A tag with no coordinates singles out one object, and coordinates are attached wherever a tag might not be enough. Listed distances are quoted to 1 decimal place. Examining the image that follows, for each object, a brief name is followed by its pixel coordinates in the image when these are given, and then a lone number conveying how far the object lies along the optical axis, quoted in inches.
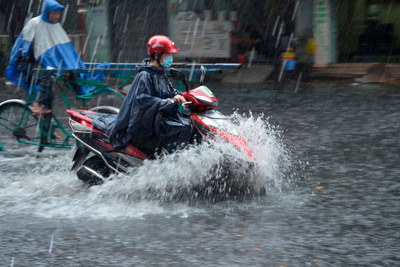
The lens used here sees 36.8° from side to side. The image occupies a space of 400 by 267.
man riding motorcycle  224.4
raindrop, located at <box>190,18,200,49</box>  716.0
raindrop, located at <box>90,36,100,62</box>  789.2
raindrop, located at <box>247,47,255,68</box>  691.2
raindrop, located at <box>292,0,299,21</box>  655.8
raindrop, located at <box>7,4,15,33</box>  775.1
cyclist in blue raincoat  307.0
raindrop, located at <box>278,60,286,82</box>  628.1
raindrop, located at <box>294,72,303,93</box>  568.5
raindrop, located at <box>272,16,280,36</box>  660.0
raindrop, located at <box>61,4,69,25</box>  818.5
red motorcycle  221.8
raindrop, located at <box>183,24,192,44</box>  721.0
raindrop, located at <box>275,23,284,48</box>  657.0
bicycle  308.2
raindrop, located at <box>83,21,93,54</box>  791.1
